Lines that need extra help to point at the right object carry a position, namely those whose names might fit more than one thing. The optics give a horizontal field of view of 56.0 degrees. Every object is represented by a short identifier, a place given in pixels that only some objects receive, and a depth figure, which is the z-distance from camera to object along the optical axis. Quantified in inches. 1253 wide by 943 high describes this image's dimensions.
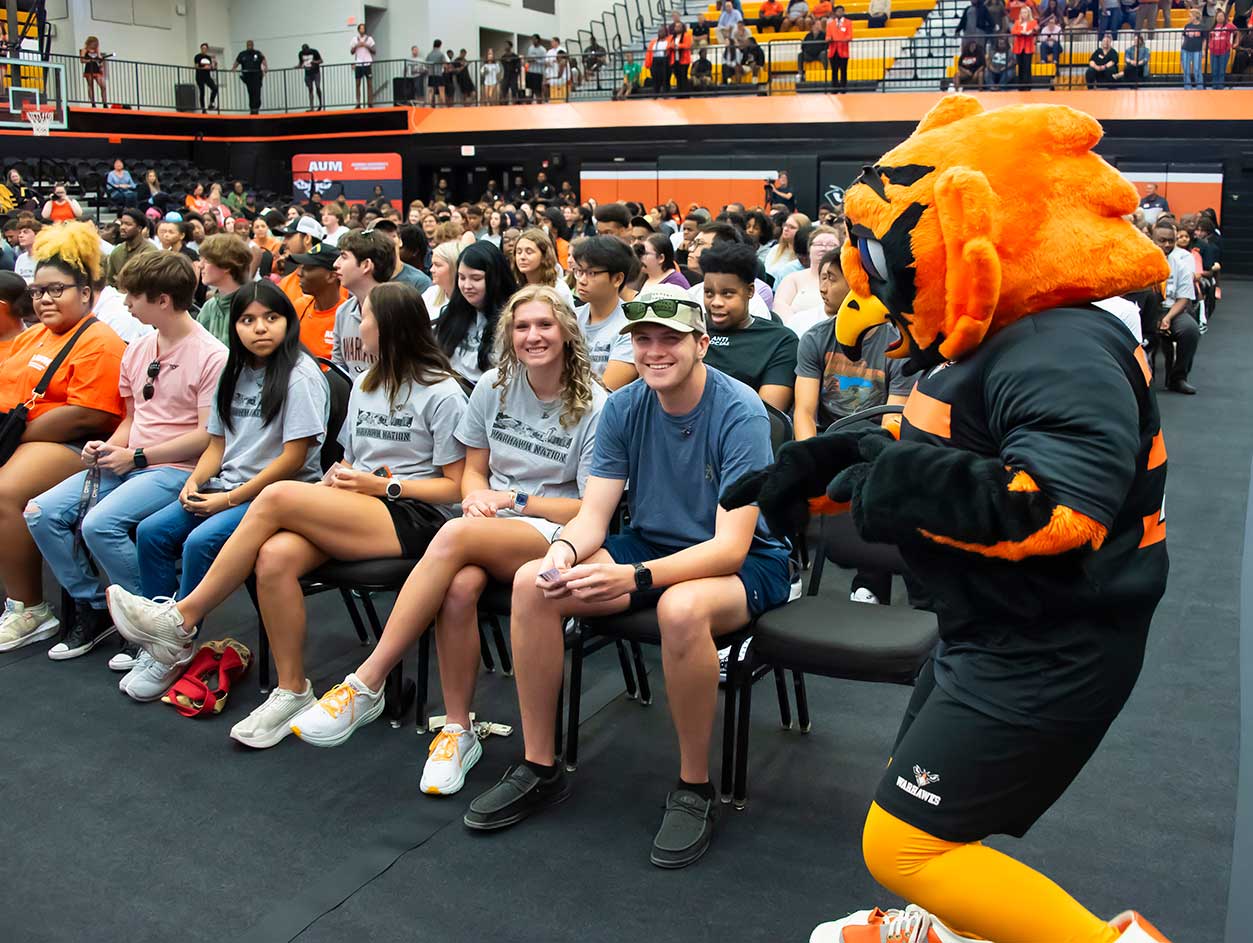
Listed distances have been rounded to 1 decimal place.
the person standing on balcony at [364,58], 880.9
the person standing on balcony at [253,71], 900.0
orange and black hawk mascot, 62.5
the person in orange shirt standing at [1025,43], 665.0
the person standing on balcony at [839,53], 721.6
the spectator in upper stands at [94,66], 825.5
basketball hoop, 559.5
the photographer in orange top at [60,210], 542.3
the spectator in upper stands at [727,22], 838.0
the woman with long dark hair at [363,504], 131.8
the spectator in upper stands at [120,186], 701.9
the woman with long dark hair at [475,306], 187.6
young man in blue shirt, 106.7
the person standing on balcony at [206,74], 899.4
